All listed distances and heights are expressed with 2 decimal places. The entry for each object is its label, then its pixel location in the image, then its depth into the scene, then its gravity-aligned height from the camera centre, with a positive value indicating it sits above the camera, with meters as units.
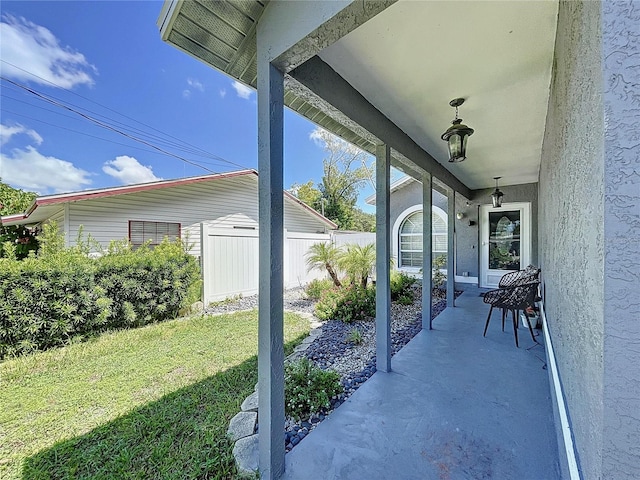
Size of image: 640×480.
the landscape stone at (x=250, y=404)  2.48 -1.53
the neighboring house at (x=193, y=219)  6.44 +0.65
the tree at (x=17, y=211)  7.43 +1.12
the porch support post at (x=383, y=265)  3.19 -0.28
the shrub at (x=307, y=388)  2.45 -1.42
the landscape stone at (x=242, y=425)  2.16 -1.54
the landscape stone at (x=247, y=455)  1.82 -1.53
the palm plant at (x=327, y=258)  7.89 -0.49
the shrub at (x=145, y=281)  4.70 -0.73
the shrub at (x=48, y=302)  3.60 -0.87
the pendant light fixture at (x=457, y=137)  2.94 +1.15
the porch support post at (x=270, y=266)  1.74 -0.16
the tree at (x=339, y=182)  20.56 +4.80
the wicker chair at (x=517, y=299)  3.97 -0.87
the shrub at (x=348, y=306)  5.46 -1.35
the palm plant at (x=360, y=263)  6.90 -0.56
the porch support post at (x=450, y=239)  6.04 +0.04
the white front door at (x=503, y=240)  7.19 +0.01
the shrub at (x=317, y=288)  7.43 -1.30
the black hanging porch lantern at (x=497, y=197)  6.76 +1.07
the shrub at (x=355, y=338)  4.18 -1.50
